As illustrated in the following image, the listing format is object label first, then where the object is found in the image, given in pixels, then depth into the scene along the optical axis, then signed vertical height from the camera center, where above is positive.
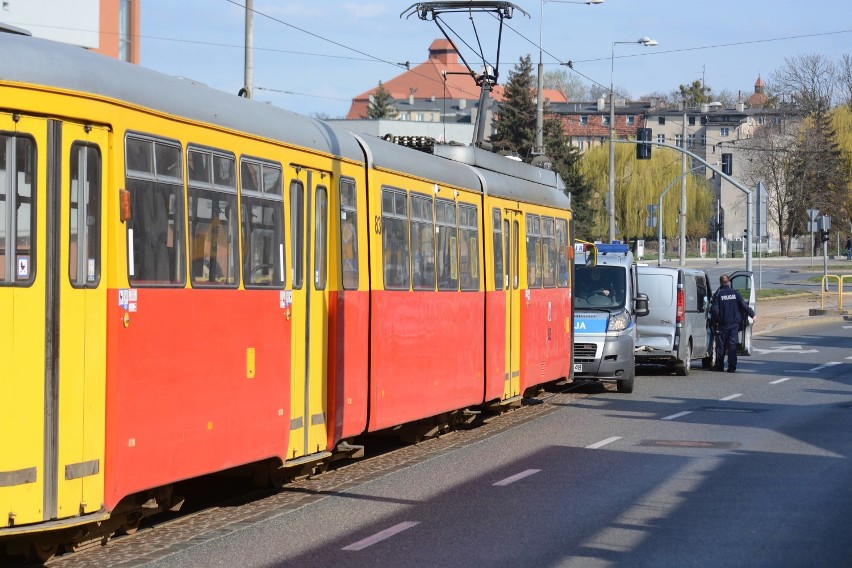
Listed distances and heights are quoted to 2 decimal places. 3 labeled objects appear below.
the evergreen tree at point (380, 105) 137.62 +17.15
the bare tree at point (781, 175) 108.81 +8.45
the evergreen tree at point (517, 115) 87.86 +10.34
